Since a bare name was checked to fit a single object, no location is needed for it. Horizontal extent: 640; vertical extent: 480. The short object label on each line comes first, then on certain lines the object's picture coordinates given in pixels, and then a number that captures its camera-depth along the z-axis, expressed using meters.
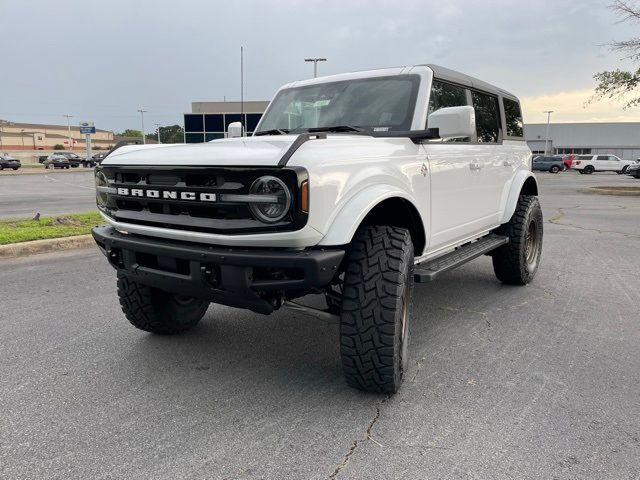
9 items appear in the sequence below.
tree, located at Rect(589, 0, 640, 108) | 18.44
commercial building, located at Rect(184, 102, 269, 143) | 30.55
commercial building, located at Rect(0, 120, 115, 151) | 97.94
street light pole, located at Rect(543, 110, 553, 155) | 75.72
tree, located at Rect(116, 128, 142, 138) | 127.82
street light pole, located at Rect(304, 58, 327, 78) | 34.64
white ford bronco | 2.57
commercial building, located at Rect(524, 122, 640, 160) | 77.94
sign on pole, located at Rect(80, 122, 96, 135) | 60.16
